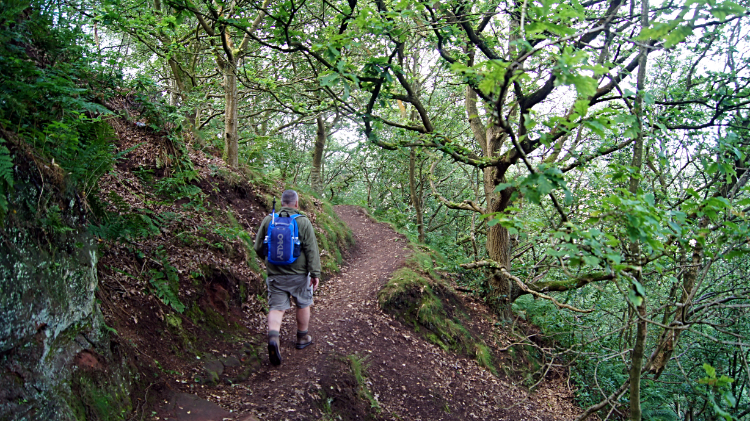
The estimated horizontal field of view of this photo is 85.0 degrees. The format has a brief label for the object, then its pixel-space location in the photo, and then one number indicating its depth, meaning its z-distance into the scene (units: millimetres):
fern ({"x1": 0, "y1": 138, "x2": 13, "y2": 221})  2463
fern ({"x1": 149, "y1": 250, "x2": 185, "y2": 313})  4215
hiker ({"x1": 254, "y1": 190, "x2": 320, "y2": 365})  4949
